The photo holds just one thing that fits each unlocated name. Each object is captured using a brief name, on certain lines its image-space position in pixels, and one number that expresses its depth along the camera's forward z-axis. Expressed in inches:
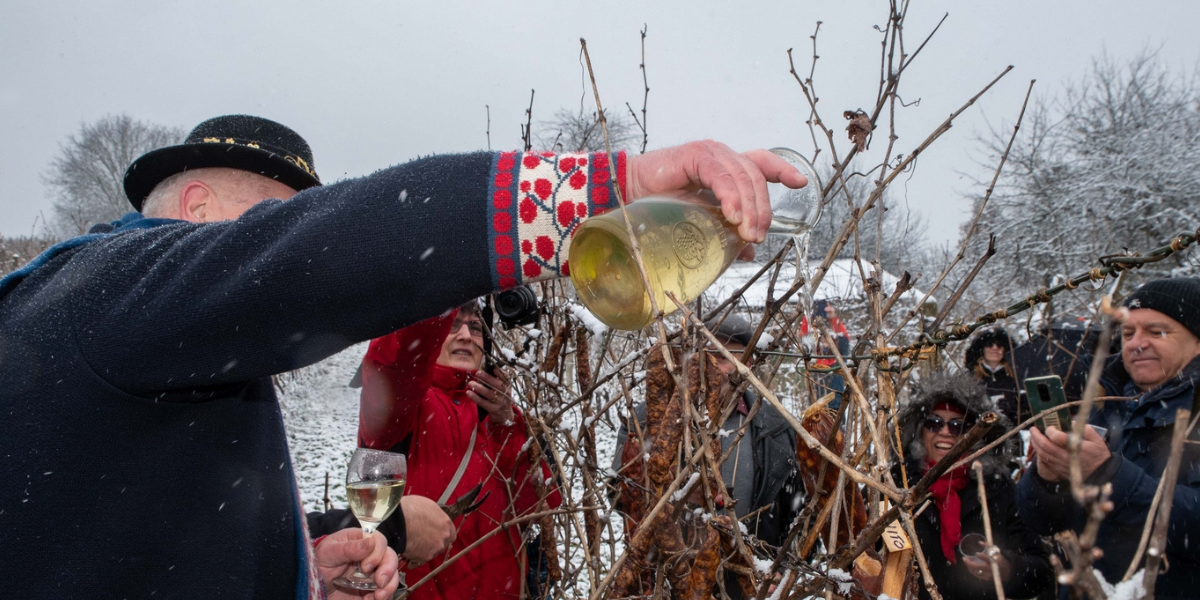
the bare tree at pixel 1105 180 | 599.2
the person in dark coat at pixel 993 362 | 206.0
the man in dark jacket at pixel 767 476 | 118.6
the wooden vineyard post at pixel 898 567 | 54.7
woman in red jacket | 96.1
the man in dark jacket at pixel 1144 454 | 86.6
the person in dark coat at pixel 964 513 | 115.1
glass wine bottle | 43.6
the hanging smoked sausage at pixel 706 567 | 53.4
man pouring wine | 37.3
